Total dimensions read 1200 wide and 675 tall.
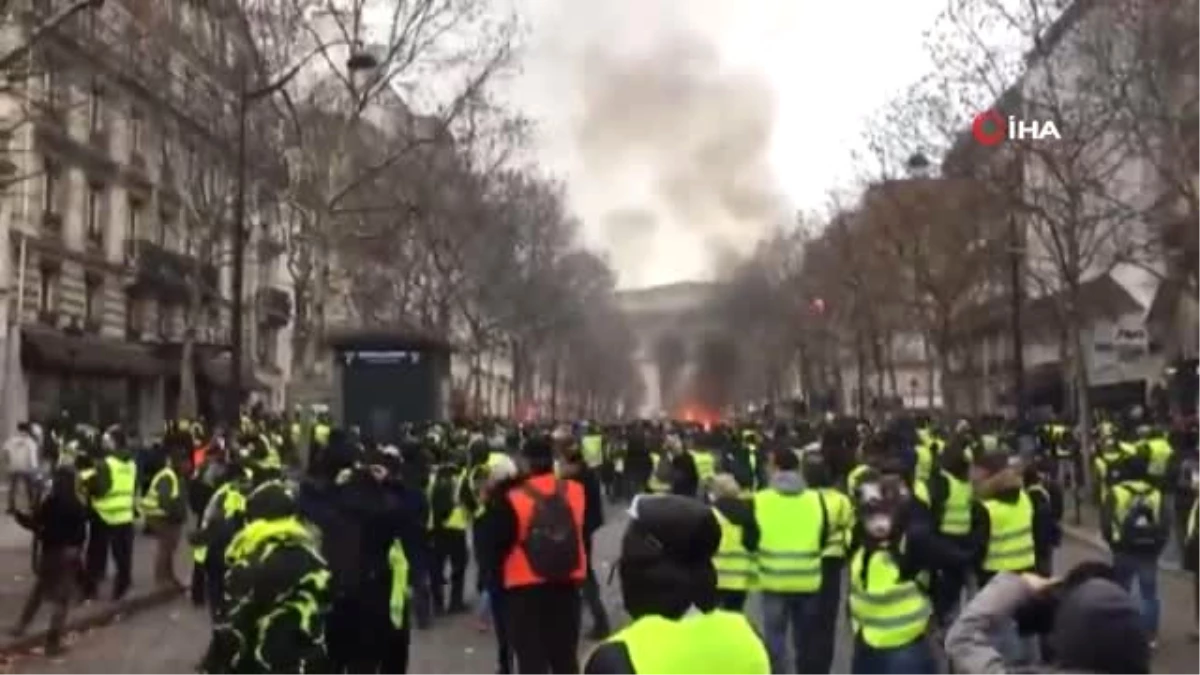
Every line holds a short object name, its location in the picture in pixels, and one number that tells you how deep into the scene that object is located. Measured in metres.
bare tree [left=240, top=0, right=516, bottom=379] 35.59
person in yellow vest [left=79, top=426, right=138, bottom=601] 17.06
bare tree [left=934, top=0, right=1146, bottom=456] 30.09
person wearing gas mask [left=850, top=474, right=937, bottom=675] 8.04
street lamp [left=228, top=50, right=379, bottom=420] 27.38
